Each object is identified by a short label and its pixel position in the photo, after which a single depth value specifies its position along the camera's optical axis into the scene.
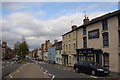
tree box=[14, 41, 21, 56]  40.03
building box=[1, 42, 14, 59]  56.78
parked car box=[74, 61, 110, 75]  9.96
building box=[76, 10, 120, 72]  12.10
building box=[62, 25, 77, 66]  20.18
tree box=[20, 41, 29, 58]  37.29
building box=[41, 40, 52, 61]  48.98
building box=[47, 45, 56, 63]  34.10
